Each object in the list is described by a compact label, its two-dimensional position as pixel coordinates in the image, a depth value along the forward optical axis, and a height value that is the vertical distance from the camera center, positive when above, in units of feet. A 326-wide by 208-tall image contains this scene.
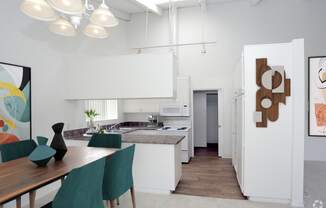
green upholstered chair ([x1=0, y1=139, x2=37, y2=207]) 7.93 -1.80
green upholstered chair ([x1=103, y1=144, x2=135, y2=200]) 7.46 -2.53
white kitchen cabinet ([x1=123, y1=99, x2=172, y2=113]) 20.49 -0.30
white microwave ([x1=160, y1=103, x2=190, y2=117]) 19.07 -0.56
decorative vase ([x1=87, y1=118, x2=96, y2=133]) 14.41 -1.55
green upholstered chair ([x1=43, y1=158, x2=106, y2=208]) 5.30 -2.20
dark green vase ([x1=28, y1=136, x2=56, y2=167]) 6.51 -1.59
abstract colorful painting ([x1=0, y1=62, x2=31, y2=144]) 9.49 +0.01
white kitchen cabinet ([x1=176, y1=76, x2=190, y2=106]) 19.11 +1.14
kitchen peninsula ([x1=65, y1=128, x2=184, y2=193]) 11.23 -3.23
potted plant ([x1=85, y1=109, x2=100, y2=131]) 14.55 -0.89
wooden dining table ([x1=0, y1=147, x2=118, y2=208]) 4.87 -1.97
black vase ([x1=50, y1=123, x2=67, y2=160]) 7.32 -1.36
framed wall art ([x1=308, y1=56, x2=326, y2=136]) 17.17 +0.52
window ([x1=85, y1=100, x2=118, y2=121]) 15.94 -0.39
